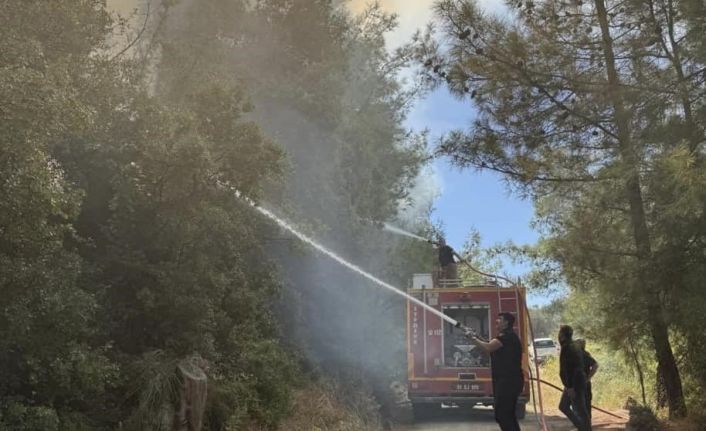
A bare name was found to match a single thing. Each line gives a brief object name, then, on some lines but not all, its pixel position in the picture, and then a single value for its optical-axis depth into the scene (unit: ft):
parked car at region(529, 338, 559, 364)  116.26
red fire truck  40.14
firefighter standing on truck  44.24
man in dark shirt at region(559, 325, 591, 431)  25.67
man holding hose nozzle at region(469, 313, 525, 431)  20.89
